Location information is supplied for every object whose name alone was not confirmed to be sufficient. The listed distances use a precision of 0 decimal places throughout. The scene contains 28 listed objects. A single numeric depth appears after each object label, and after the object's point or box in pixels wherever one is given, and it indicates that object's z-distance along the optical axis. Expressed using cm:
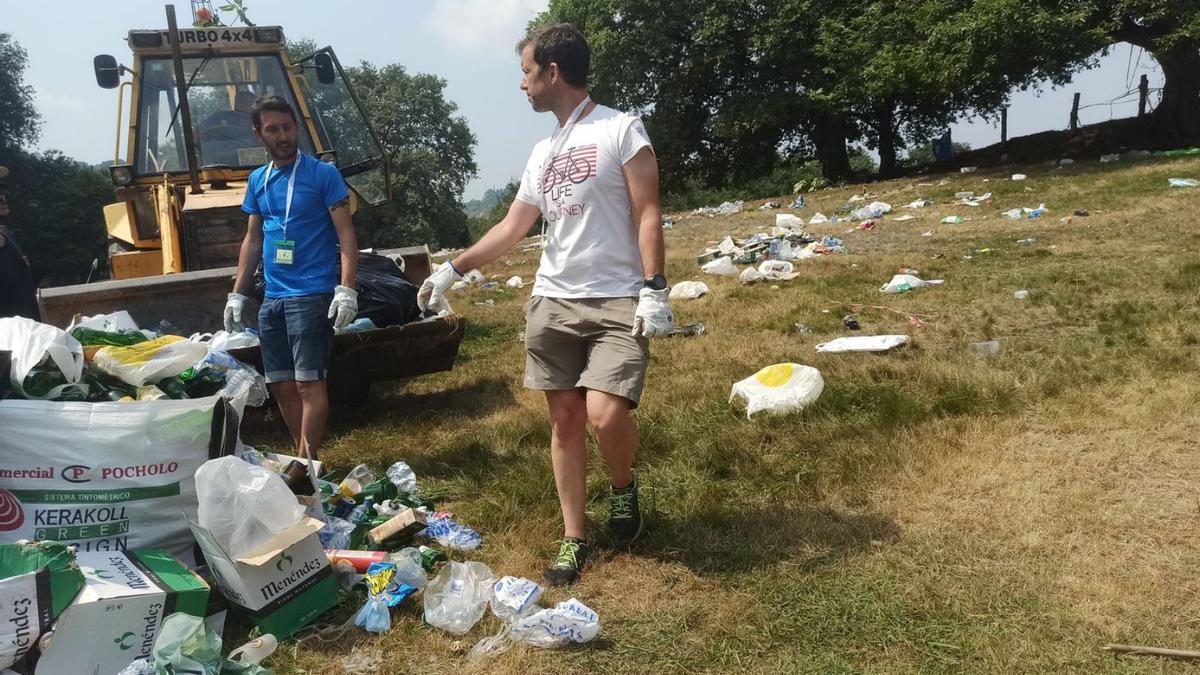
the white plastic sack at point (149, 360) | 291
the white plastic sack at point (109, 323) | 348
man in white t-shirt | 268
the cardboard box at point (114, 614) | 218
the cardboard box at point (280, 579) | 246
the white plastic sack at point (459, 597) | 253
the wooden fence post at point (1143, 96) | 1722
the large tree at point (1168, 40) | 1423
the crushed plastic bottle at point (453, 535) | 307
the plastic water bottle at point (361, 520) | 312
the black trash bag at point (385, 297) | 472
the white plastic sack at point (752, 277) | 801
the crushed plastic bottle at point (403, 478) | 364
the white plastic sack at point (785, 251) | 913
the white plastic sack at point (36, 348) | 267
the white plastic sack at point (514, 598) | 251
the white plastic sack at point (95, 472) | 255
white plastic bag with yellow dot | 413
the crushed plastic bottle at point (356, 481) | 345
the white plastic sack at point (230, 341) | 409
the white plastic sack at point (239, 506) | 245
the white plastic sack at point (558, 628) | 239
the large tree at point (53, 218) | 2733
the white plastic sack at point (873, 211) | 1207
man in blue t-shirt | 362
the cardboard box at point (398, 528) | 305
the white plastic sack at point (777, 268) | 815
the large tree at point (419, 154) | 3272
